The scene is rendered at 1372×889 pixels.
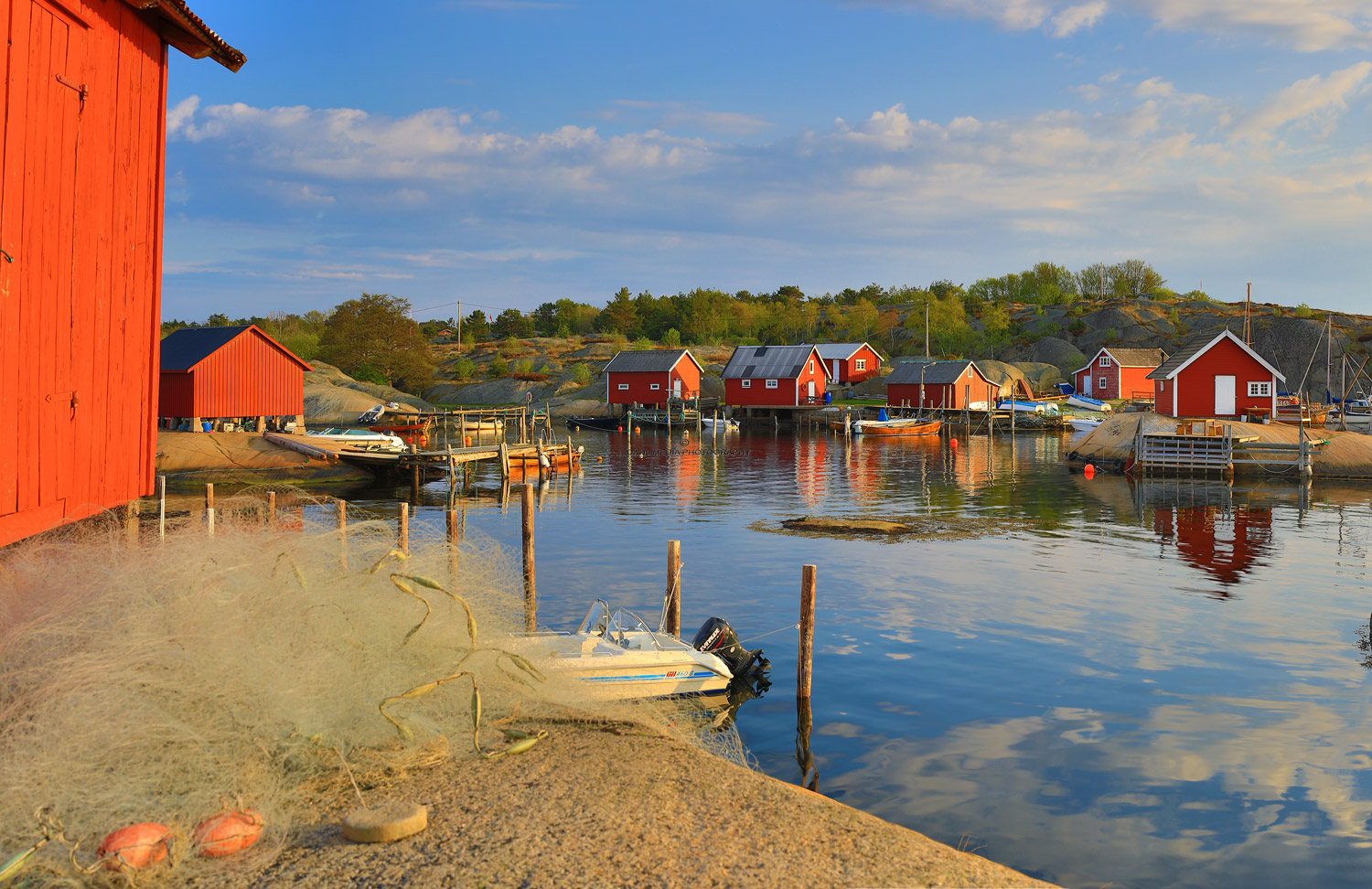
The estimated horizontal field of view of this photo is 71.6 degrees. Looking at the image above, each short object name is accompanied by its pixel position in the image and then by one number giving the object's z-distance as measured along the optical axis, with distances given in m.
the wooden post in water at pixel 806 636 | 12.80
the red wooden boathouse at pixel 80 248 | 10.69
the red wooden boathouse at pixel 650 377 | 85.50
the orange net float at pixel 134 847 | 6.62
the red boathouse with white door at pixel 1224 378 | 50.62
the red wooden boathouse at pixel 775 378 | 86.25
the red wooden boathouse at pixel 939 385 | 81.56
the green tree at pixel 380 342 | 97.19
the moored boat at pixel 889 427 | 72.50
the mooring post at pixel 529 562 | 15.59
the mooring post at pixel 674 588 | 15.25
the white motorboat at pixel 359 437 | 42.91
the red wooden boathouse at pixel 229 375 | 43.06
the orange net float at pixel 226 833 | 7.04
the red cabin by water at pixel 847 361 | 99.81
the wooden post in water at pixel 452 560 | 10.79
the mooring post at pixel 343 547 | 10.04
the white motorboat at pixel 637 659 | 12.45
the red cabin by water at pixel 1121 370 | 88.56
